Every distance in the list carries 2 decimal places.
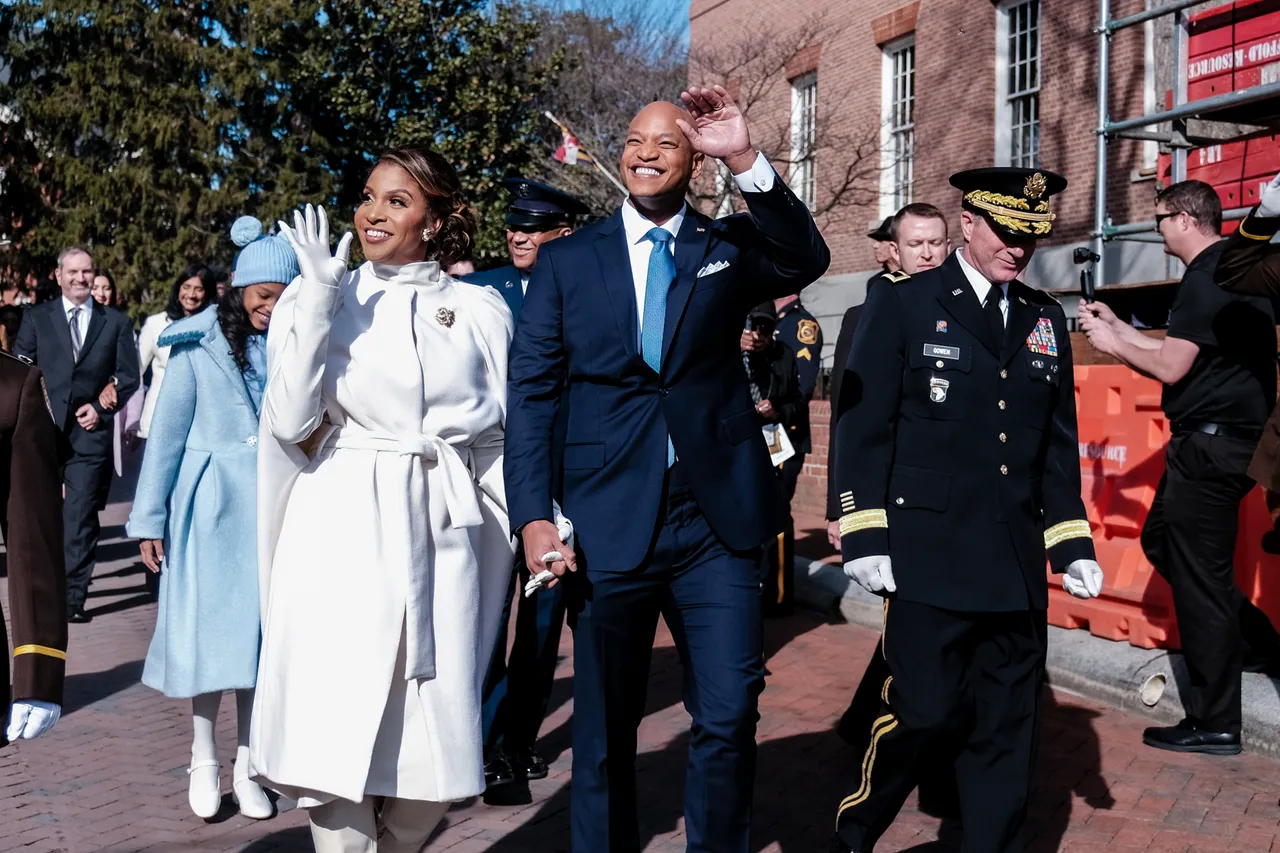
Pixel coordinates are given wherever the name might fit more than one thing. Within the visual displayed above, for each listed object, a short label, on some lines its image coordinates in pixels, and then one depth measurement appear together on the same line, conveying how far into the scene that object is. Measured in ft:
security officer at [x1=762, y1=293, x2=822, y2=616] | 28.45
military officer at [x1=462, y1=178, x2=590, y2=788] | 17.67
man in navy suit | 11.71
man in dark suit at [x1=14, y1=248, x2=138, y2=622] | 31.09
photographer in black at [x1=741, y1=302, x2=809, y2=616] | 27.55
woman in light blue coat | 16.48
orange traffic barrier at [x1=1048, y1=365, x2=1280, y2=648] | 21.70
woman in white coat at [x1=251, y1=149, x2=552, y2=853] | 11.35
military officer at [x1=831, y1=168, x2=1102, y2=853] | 13.16
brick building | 53.16
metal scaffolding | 26.48
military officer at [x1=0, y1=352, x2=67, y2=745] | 8.65
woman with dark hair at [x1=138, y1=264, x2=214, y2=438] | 23.47
